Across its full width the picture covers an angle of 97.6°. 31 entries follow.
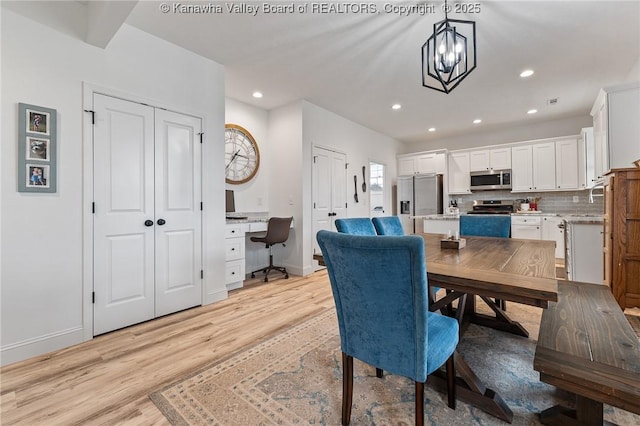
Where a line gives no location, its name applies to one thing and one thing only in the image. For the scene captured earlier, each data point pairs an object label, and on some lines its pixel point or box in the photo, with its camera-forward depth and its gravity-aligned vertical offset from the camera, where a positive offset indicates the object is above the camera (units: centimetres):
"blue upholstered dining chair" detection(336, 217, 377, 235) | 197 -10
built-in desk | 344 -41
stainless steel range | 566 +12
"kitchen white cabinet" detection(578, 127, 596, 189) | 463 +92
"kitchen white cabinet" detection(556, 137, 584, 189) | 505 +90
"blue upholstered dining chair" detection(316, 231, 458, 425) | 100 -38
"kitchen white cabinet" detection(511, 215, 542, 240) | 496 -26
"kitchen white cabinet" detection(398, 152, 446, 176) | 631 +115
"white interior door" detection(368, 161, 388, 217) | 611 +52
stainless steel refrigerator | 623 +33
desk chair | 391 -25
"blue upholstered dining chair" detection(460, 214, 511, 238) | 279 -14
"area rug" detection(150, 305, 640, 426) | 138 -101
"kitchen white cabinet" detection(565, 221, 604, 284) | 307 -45
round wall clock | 414 +89
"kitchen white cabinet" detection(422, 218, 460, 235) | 438 -20
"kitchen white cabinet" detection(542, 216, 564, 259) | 487 -31
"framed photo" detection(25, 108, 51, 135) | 200 +67
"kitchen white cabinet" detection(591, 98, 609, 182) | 308 +86
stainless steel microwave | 567 +68
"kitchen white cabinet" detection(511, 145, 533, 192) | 546 +87
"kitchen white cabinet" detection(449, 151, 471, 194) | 611 +87
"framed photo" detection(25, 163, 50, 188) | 200 +27
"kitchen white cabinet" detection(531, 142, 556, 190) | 525 +89
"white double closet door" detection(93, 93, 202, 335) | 235 +0
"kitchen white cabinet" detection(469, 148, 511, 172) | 568 +111
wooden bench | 100 -59
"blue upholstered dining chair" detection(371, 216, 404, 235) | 241 -11
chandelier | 186 +110
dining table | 109 -28
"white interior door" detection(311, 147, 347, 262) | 452 +43
